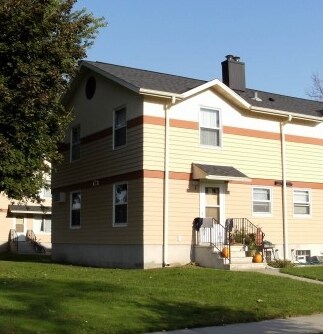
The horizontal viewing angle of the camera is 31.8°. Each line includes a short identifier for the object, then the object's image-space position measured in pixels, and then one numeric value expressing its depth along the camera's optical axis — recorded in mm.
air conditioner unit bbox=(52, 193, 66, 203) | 24375
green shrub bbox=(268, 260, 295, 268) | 18844
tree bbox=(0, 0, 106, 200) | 16406
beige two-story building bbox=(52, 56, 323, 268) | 19188
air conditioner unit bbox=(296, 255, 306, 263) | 21906
